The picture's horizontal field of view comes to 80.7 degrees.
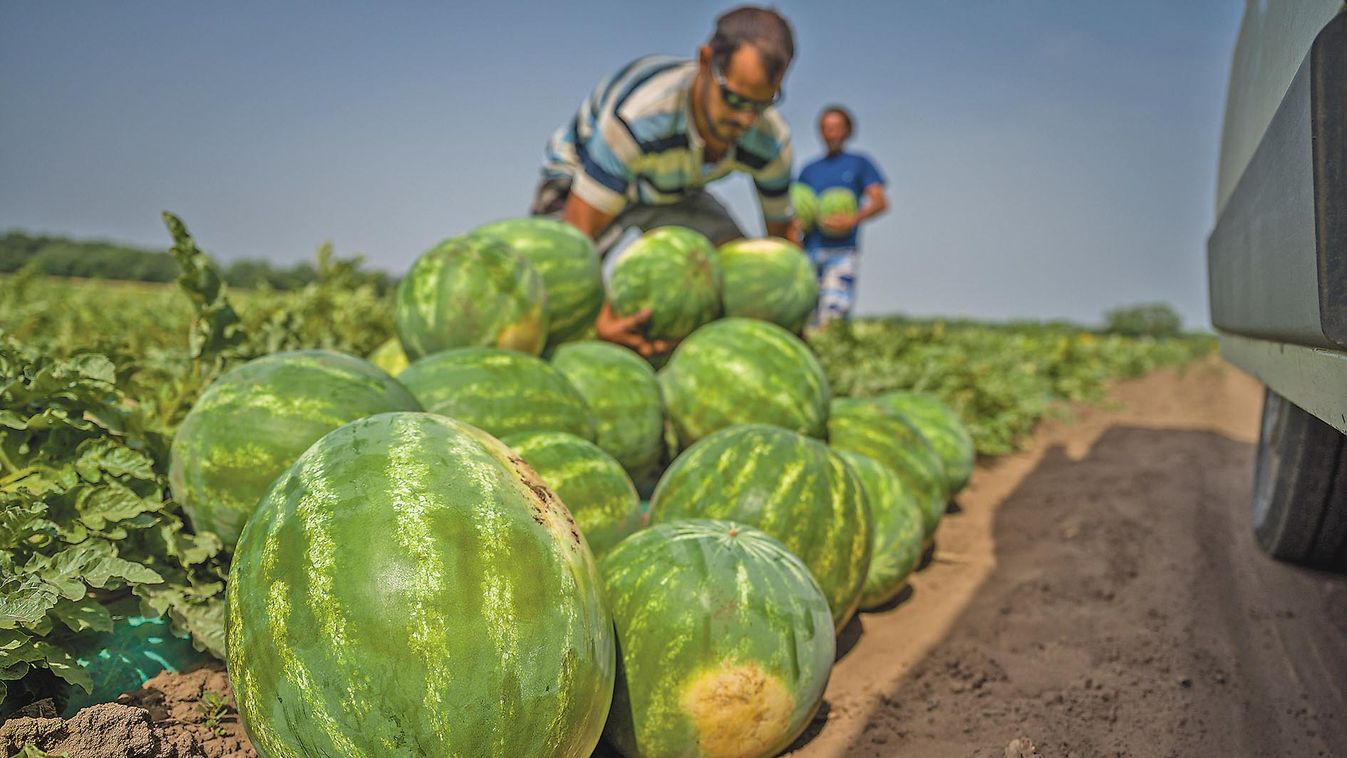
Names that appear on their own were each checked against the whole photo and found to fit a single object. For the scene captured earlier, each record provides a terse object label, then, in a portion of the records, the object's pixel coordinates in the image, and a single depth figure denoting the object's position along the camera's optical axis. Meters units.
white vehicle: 1.25
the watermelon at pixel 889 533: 2.69
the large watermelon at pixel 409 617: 1.22
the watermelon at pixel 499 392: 2.30
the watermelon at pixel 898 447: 3.12
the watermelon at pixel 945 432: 3.76
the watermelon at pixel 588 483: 2.08
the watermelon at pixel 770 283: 3.91
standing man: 8.12
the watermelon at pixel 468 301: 2.74
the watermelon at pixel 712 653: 1.68
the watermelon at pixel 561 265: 3.30
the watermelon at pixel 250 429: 1.80
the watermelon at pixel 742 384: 2.97
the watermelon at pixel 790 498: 2.22
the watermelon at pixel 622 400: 2.77
